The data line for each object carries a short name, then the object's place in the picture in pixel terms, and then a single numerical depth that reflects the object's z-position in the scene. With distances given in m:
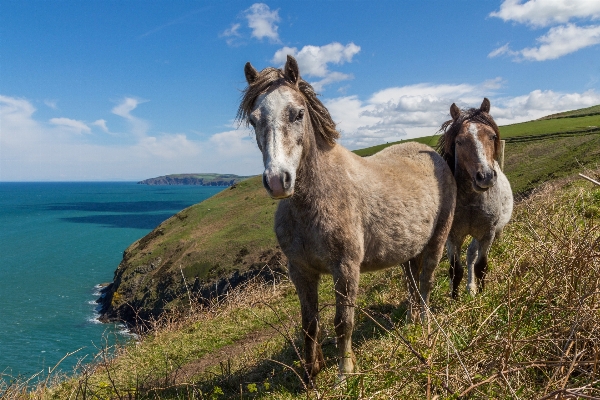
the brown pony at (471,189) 5.56
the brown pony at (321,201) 3.64
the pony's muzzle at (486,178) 5.16
